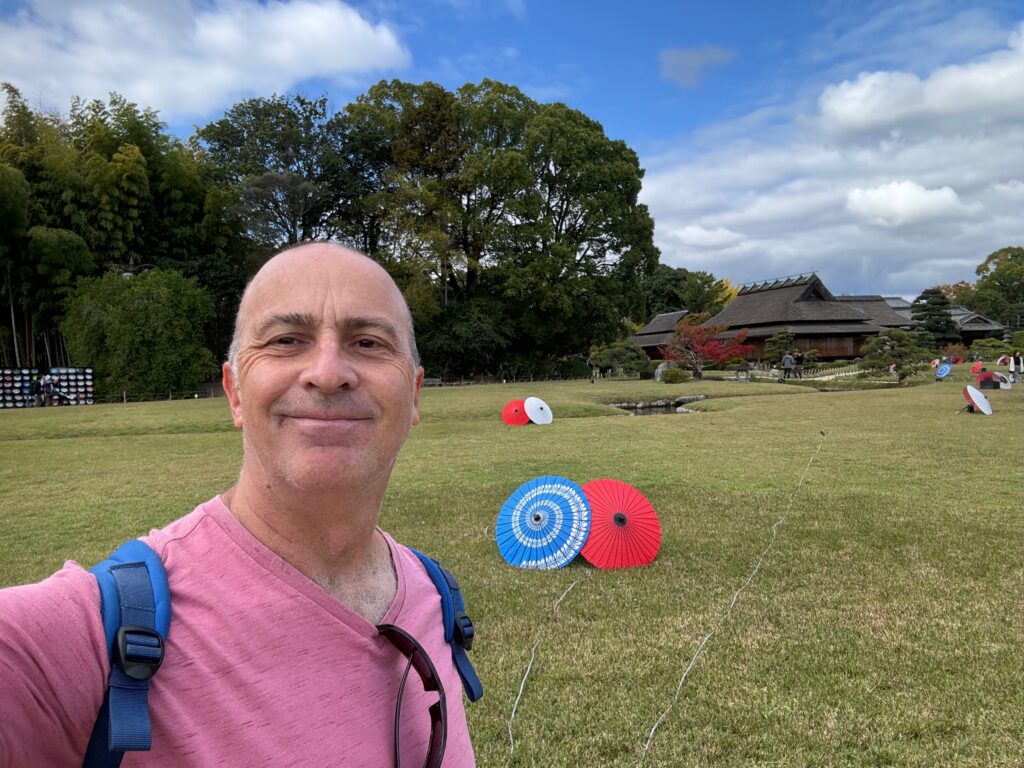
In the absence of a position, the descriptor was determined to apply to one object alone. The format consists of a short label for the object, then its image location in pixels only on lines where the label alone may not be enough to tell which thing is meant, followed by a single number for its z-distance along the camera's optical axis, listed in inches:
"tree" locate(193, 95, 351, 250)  1289.4
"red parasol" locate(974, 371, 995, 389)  892.0
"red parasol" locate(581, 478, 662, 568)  214.1
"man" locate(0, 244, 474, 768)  31.2
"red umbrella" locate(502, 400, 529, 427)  635.5
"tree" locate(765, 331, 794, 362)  1405.0
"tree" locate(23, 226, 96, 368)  947.3
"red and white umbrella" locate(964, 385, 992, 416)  605.0
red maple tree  1255.5
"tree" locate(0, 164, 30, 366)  876.6
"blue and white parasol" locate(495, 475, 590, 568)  214.8
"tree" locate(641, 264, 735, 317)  2401.6
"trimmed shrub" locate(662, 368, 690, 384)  1200.8
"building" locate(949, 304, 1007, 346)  1886.1
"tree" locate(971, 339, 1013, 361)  1477.6
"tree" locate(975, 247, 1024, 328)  2374.5
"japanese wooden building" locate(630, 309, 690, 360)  1956.2
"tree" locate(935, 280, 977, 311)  2578.7
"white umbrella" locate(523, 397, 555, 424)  633.0
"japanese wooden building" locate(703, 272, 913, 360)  1577.3
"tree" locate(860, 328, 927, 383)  1062.4
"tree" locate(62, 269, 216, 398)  985.5
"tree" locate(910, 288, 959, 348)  1724.9
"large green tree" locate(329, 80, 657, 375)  1216.2
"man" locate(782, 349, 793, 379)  1284.4
